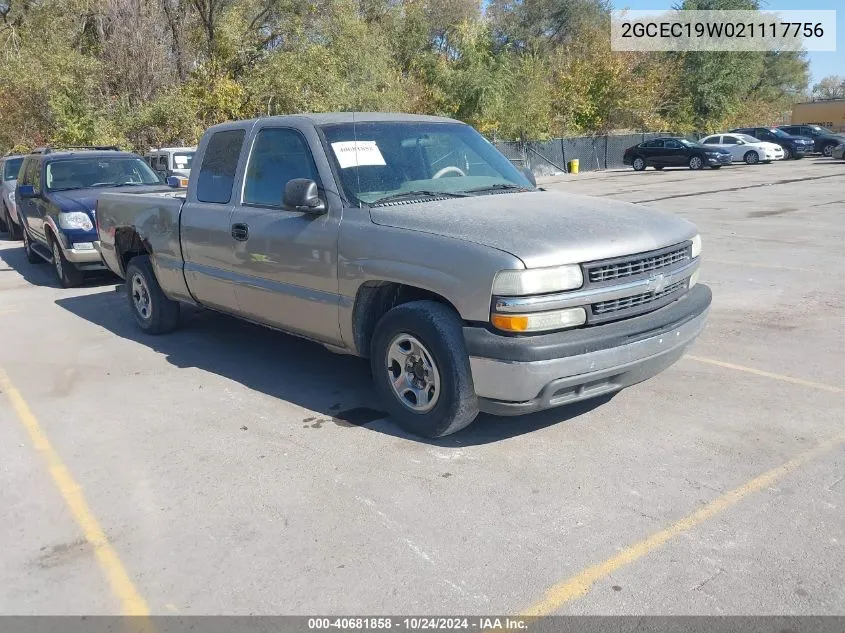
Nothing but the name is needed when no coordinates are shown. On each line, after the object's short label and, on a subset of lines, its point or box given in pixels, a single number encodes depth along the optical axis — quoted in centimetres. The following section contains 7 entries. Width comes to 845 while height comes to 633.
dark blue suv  928
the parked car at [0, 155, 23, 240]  1504
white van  1691
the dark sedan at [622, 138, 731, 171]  3225
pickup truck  394
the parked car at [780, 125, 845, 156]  3600
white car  3412
